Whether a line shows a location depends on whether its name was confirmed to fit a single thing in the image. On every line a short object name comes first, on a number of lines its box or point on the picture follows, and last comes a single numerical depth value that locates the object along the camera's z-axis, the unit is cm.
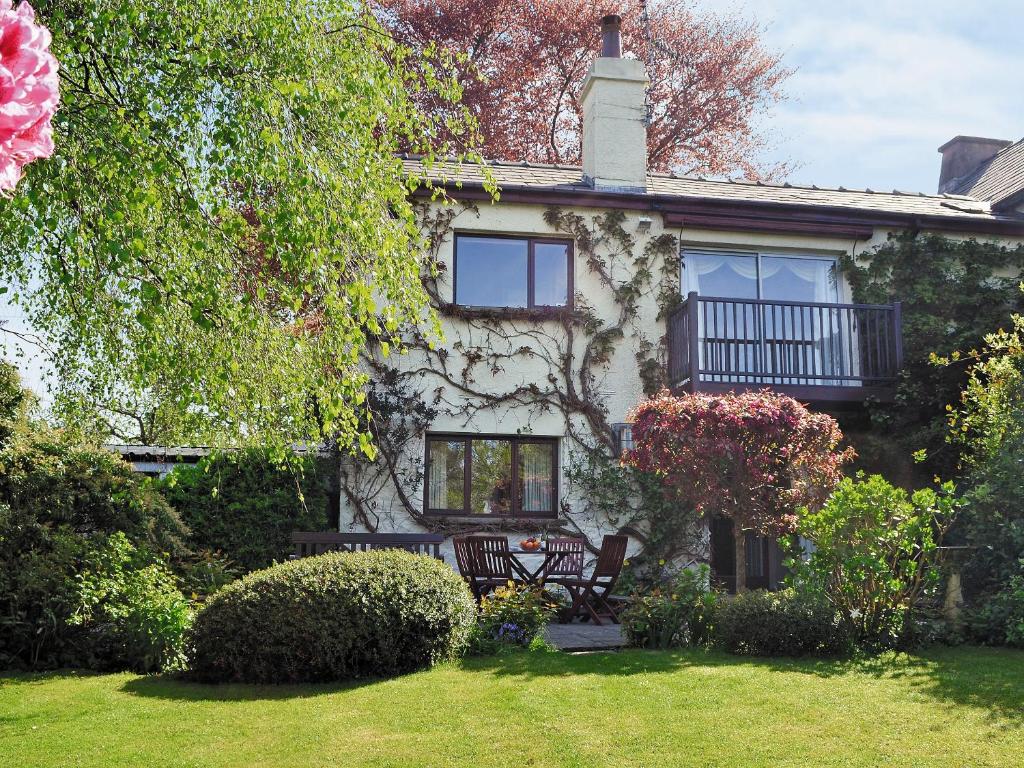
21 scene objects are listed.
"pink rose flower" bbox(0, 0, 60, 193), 148
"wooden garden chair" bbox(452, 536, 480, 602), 1034
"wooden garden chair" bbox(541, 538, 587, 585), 1058
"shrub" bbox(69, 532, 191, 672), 719
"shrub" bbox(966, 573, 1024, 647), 790
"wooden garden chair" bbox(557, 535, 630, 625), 1032
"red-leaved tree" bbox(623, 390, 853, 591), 924
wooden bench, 959
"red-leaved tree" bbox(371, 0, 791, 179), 2008
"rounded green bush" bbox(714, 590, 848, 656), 751
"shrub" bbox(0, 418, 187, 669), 728
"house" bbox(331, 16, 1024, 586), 1260
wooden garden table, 1055
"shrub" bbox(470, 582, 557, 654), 773
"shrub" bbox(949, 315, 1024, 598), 860
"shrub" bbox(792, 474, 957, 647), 779
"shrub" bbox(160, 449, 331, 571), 1135
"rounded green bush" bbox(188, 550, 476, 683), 667
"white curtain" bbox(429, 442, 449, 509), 1267
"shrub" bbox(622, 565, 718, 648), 816
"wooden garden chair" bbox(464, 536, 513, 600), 1026
